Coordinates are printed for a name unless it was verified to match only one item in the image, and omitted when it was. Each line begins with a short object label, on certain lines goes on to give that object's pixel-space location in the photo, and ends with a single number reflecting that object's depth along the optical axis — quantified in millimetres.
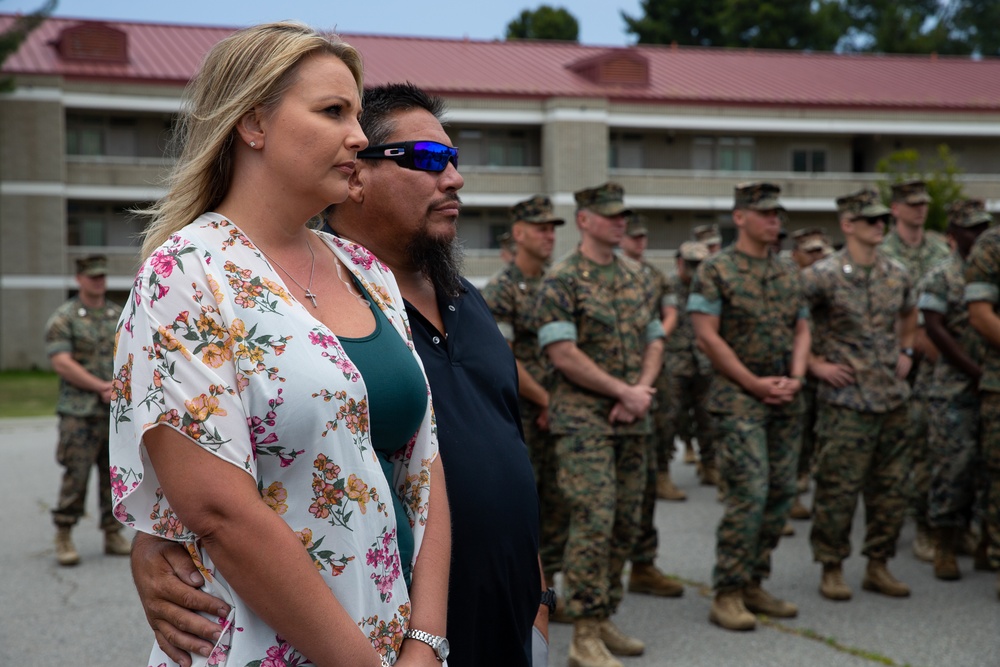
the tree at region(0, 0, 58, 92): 30906
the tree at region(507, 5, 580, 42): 60594
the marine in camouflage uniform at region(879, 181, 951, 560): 7672
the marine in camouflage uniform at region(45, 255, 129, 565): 8312
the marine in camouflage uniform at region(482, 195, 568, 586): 6828
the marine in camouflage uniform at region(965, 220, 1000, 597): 6586
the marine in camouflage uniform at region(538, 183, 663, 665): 5555
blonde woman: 1843
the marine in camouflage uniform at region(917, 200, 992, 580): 7199
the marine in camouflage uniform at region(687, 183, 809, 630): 6188
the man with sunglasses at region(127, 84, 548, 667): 2684
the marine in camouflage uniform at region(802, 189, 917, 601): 6742
